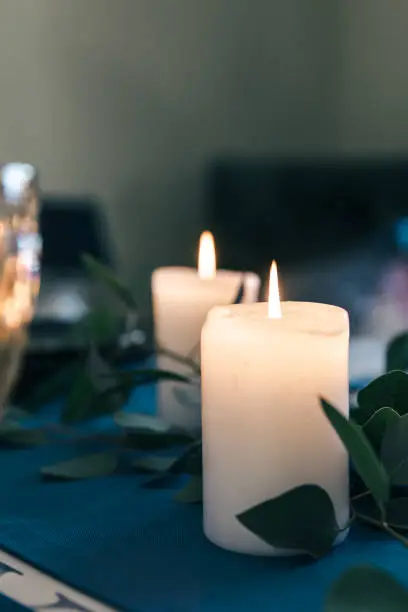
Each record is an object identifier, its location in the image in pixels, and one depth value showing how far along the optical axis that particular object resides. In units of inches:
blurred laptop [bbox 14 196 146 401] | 41.4
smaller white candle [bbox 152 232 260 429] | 36.4
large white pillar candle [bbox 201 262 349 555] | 29.0
